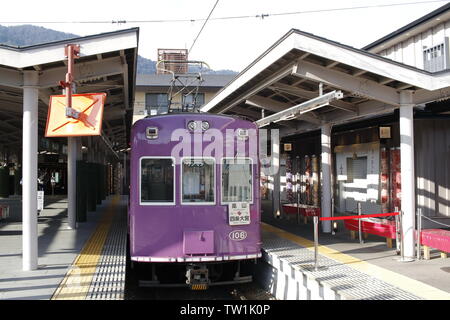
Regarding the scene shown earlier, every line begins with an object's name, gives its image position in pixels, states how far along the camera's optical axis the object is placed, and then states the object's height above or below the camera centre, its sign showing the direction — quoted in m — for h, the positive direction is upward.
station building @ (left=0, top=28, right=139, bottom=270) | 7.36 +1.76
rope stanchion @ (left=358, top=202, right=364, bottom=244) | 10.29 -1.25
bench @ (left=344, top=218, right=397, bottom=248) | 9.61 -1.15
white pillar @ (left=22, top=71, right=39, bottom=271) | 7.45 +0.08
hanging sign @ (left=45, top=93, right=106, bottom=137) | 7.12 +0.93
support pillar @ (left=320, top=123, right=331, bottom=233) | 11.89 +0.01
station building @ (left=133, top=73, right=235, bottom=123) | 34.72 +6.44
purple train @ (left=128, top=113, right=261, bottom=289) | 7.62 -0.34
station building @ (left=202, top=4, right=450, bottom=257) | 8.27 +1.43
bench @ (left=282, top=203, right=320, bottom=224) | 13.15 -1.04
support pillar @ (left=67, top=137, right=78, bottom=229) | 12.45 -0.11
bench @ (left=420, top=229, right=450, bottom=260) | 8.05 -1.17
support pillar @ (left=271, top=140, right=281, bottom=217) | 15.21 -0.06
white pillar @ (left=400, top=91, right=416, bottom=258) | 8.66 +0.16
